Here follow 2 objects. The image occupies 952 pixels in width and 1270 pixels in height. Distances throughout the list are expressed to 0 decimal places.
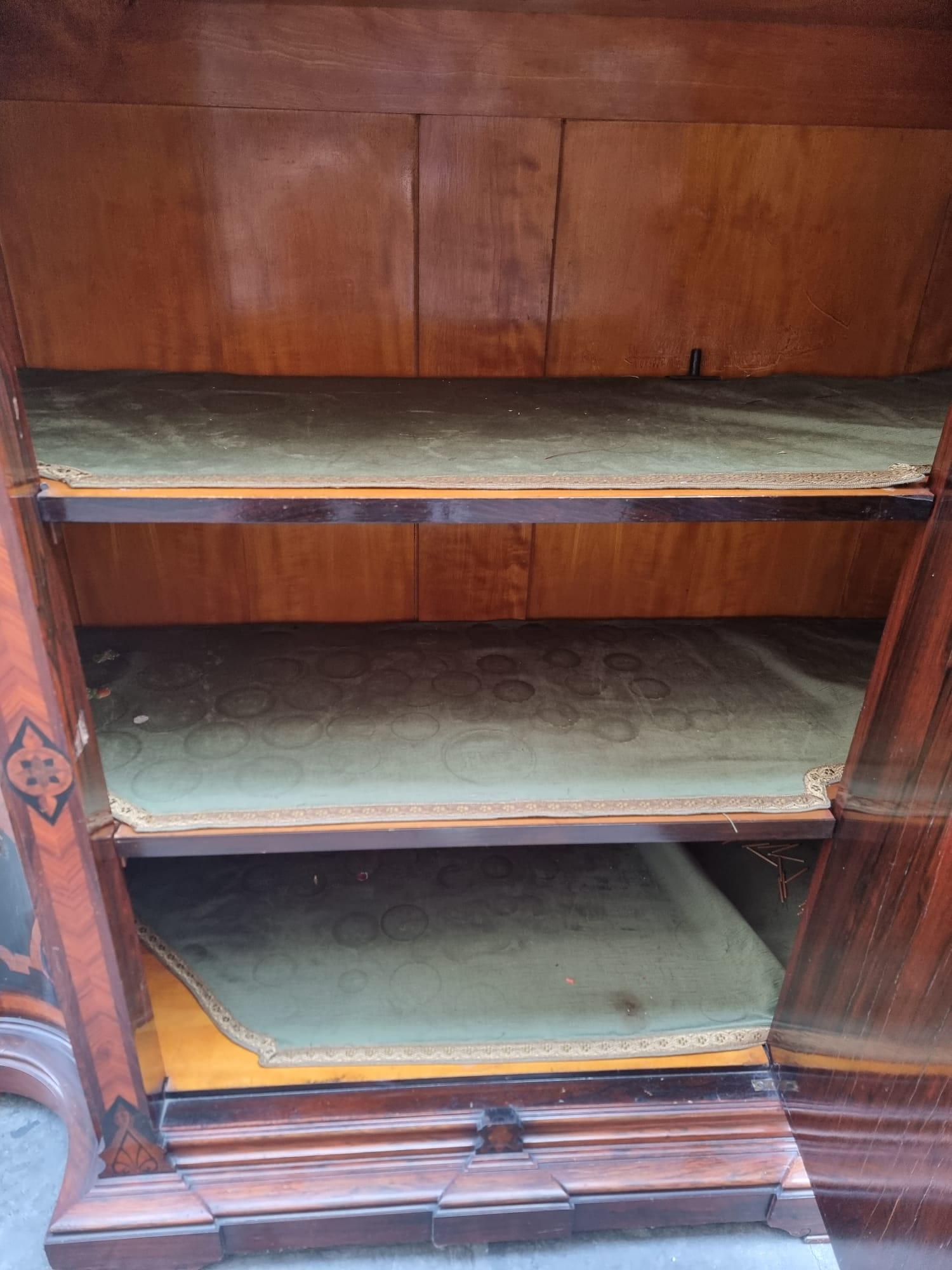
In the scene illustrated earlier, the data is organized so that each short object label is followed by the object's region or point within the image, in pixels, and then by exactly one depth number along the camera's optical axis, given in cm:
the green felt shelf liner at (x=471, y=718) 87
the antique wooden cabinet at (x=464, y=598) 75
